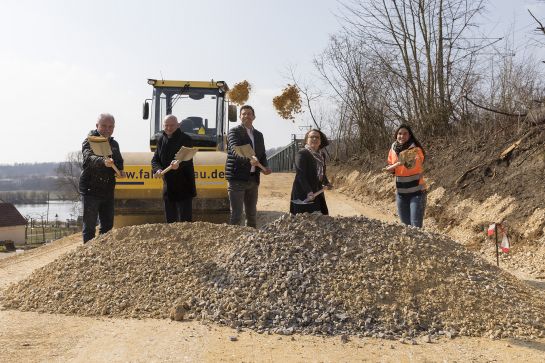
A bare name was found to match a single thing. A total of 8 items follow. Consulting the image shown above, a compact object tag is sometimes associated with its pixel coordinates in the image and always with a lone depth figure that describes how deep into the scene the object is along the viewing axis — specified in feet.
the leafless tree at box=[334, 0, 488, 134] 47.83
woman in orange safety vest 21.29
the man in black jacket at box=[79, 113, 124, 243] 20.48
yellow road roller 28.96
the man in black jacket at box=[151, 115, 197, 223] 21.08
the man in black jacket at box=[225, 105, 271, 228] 21.59
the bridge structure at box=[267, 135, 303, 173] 91.91
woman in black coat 19.25
